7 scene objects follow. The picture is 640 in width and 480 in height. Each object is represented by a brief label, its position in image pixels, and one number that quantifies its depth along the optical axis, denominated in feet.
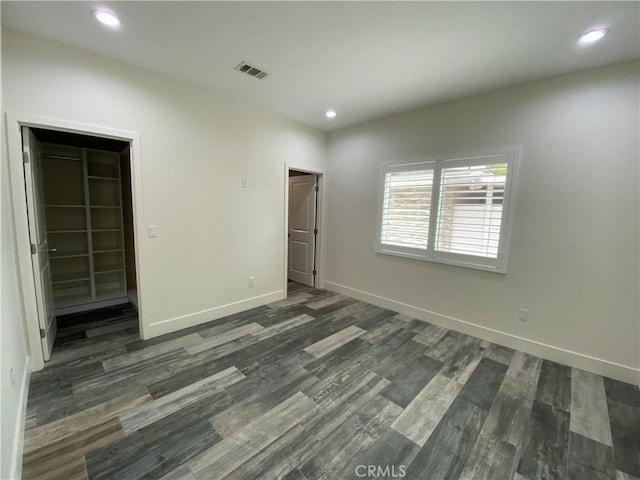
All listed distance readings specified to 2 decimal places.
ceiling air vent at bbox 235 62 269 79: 8.54
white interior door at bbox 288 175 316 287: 16.20
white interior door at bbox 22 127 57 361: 7.59
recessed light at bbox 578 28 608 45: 6.44
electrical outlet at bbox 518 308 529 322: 9.55
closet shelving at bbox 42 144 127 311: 11.78
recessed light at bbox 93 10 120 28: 6.35
